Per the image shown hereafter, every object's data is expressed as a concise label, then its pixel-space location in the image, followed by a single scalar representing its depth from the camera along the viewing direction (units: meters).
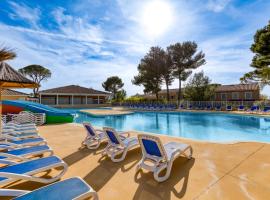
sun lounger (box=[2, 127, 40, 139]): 5.66
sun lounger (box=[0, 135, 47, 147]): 4.50
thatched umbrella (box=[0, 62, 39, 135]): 4.13
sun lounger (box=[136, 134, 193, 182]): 3.23
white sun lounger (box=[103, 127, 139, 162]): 4.39
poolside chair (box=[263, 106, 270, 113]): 16.38
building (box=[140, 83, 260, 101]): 27.55
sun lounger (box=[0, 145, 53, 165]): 3.42
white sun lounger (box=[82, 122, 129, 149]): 5.45
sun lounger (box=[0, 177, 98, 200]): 1.95
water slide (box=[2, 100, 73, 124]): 11.28
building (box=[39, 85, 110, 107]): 31.62
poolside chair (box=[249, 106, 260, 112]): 17.25
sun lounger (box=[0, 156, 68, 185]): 2.51
